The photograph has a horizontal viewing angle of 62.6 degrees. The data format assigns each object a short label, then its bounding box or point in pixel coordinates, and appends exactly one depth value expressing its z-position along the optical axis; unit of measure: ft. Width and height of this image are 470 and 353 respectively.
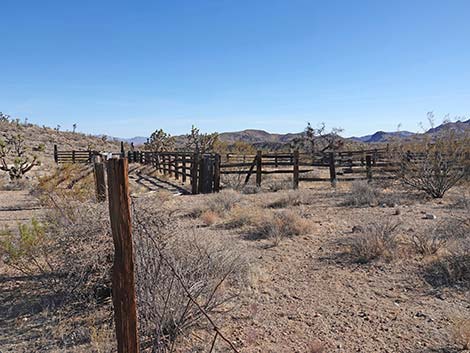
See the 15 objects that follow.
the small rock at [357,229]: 27.07
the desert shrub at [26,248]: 17.42
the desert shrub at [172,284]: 12.72
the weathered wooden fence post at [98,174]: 25.45
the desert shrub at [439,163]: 41.39
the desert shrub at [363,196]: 39.37
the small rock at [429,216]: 31.55
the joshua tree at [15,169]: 64.85
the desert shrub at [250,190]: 49.78
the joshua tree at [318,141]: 156.15
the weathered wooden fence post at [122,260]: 8.69
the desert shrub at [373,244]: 21.99
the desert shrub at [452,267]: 18.28
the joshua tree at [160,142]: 140.86
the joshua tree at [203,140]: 123.06
